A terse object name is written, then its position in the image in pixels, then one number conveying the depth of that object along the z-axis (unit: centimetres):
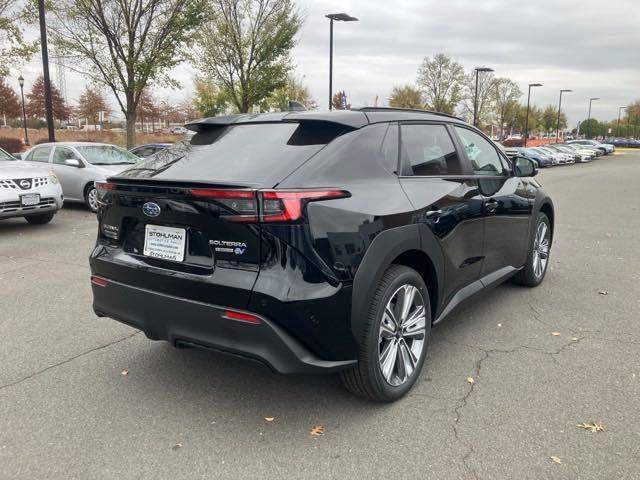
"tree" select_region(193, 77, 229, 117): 3164
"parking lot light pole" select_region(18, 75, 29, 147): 3074
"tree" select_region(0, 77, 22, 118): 5228
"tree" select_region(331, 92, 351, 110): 6519
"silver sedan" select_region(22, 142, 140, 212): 1158
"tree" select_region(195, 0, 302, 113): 2206
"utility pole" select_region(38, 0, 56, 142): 1517
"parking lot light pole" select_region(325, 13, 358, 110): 2281
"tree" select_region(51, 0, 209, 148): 1784
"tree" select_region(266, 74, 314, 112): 3381
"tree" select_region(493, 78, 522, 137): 6375
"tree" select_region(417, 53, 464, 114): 4959
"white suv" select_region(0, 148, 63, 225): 849
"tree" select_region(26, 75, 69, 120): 5891
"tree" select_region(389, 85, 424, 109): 5275
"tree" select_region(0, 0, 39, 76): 1761
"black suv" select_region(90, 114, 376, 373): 268
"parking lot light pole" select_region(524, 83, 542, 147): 5884
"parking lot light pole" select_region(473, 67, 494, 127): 4303
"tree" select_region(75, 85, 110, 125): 5619
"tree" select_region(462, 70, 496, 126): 5496
